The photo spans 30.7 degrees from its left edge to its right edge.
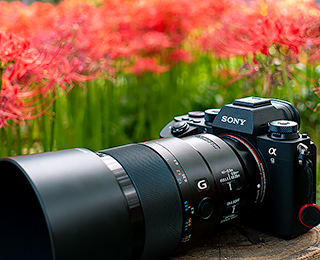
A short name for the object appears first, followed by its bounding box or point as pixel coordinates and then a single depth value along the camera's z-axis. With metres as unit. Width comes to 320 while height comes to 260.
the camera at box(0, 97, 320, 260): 0.30
